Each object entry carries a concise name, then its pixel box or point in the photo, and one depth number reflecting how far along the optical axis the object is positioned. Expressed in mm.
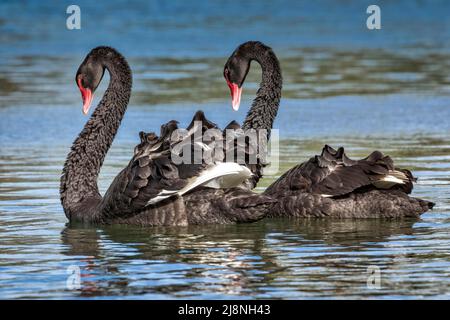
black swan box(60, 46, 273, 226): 16906
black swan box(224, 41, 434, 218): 17812
